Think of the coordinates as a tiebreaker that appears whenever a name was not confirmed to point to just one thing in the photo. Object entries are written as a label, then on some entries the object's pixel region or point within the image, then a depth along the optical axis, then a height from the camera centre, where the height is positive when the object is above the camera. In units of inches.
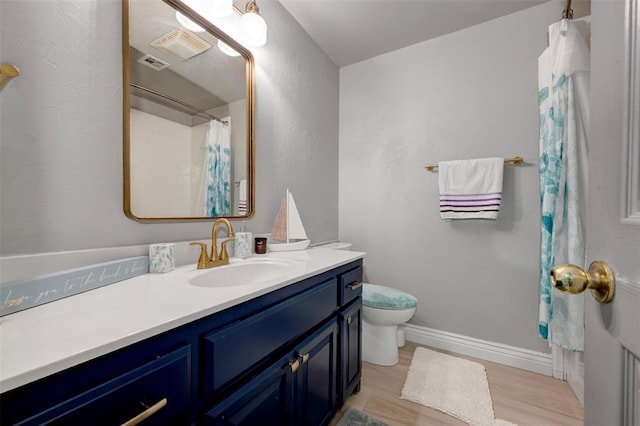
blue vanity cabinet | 16.2 -14.5
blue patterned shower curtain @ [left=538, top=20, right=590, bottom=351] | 54.0 +7.4
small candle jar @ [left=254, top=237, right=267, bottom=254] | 55.4 -7.7
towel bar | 66.2 +12.5
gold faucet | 41.2 -7.7
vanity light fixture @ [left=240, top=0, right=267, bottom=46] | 50.7 +36.2
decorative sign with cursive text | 22.5 -7.6
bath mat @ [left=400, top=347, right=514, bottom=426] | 52.2 -40.5
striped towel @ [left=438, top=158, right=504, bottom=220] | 66.9 +5.7
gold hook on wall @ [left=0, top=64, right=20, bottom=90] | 25.9 +13.6
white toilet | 63.8 -27.5
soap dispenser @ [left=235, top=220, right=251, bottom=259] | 50.6 -6.9
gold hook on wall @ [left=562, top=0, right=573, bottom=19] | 56.2 +42.6
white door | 14.7 +0.0
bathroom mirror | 37.5 +15.8
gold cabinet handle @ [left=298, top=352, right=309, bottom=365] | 36.0 -20.8
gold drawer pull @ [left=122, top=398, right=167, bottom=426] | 18.2 -14.9
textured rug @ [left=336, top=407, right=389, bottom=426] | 49.1 -40.2
